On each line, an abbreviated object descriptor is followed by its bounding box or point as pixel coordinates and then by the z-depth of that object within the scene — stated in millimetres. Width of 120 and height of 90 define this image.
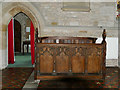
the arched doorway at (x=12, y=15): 3898
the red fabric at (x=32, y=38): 4433
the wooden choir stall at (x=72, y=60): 2518
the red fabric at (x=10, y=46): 4591
